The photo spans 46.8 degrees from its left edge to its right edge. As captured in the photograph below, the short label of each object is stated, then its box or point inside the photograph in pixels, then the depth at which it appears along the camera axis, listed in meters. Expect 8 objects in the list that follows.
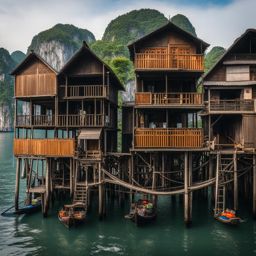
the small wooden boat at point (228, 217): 23.42
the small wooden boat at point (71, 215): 23.97
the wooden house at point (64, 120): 26.89
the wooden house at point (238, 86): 26.52
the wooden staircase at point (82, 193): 26.08
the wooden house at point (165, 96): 24.81
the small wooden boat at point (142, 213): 24.19
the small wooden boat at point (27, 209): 27.39
